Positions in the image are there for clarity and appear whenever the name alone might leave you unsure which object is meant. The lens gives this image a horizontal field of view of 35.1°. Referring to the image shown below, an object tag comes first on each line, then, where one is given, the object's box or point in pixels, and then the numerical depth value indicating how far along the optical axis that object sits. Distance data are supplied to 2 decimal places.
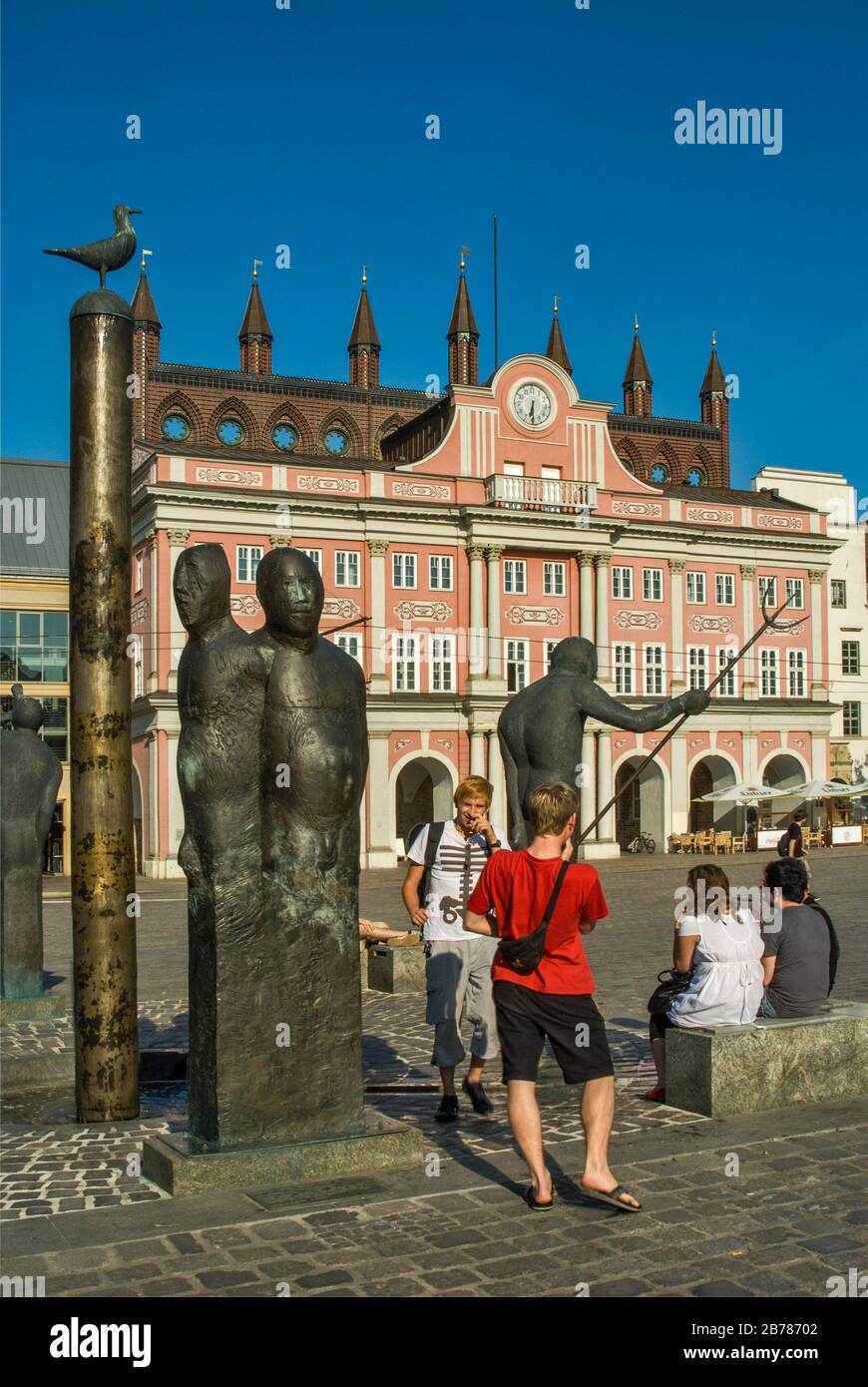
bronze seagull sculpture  7.48
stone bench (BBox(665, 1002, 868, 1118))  6.46
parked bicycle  46.34
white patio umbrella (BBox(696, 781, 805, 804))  43.28
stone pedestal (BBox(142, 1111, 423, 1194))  5.16
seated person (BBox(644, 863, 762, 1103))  6.89
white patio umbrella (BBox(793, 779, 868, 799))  43.59
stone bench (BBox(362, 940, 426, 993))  12.55
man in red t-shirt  5.05
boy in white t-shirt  7.19
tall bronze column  7.02
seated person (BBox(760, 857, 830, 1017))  7.38
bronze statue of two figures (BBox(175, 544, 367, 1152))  5.37
